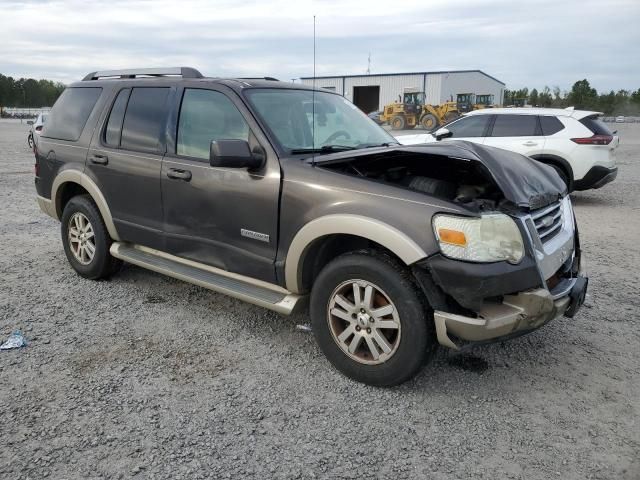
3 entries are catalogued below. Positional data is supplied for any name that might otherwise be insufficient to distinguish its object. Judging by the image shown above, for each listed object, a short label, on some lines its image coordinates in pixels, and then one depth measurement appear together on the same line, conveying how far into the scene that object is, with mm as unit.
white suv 9461
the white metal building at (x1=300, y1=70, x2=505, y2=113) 47594
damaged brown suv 2973
